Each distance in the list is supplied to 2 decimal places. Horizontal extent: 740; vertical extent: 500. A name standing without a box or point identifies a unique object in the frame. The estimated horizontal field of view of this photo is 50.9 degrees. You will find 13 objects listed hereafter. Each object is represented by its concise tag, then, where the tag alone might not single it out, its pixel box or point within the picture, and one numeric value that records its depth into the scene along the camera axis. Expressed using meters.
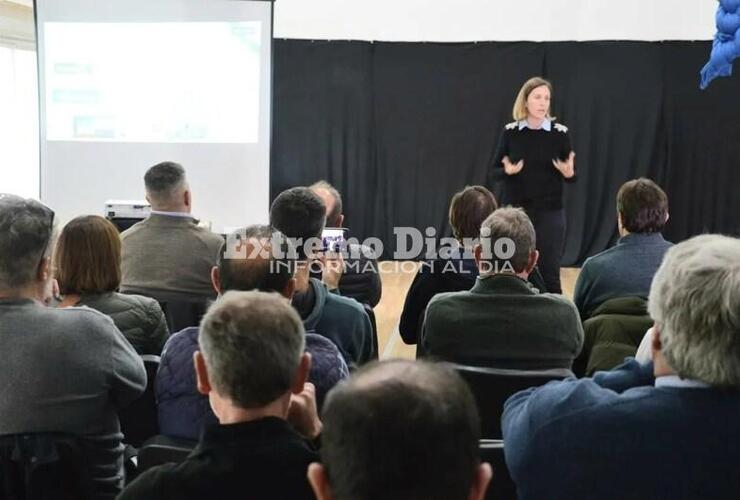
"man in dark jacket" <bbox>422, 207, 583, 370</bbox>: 2.27
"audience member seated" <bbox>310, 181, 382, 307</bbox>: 3.37
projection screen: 5.14
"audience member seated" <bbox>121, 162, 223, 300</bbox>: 3.14
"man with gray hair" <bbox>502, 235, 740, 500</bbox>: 1.29
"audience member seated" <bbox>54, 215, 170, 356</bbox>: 2.33
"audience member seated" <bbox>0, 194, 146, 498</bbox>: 1.75
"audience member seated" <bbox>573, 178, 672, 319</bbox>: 2.83
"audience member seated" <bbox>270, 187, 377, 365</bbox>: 2.23
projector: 4.53
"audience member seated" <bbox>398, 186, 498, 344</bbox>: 3.02
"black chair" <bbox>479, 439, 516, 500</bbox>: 1.66
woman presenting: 4.82
